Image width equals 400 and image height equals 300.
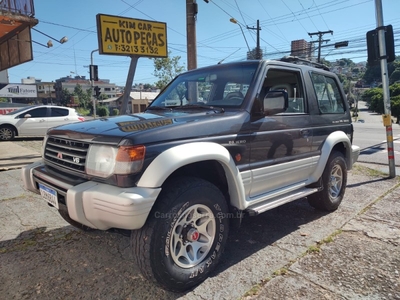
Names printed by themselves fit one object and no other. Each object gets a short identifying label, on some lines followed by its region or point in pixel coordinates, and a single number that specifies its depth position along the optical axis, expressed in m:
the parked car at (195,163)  2.12
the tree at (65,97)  86.88
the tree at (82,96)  83.64
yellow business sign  8.13
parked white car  12.55
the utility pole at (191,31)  7.33
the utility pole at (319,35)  32.38
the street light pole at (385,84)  5.61
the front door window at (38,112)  12.85
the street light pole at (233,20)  15.08
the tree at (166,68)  23.23
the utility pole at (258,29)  28.33
